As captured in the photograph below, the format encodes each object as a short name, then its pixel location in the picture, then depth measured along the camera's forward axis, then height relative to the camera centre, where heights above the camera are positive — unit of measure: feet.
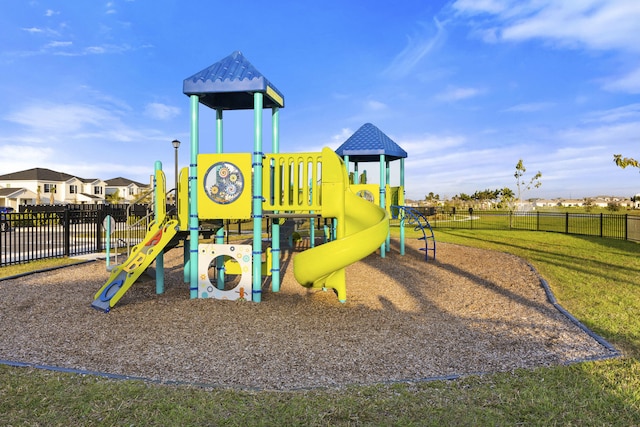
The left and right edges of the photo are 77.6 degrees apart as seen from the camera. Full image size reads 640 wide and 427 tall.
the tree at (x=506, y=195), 137.41 +4.61
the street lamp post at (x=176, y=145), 39.74 +6.50
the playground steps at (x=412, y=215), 44.46 -0.83
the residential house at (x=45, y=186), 167.53 +10.70
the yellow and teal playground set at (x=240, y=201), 23.65 +0.51
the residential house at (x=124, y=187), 227.61 +12.87
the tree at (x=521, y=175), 101.30 +8.46
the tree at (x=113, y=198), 189.10 +5.74
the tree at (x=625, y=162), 53.24 +6.11
